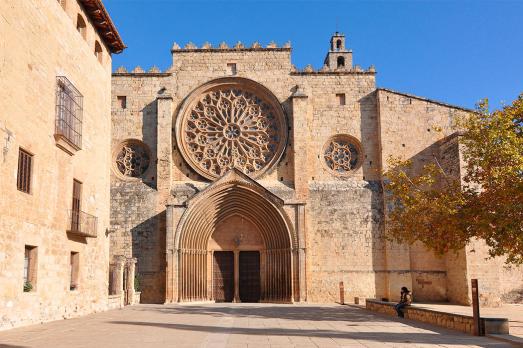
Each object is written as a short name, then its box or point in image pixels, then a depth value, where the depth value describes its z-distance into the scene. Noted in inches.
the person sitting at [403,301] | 572.7
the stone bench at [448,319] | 395.5
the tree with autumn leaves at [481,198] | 476.7
